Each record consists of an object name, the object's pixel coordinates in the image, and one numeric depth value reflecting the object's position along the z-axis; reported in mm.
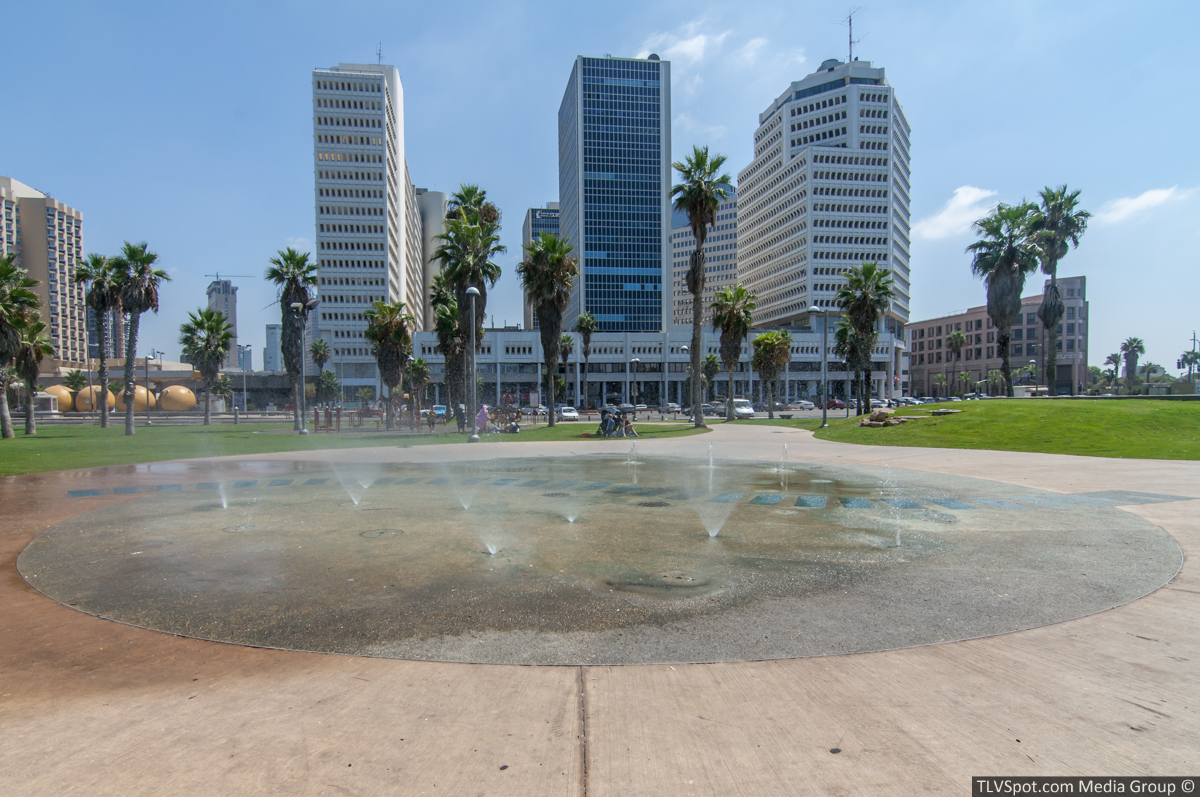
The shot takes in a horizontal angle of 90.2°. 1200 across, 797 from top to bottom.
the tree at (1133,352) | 117875
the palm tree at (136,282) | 37250
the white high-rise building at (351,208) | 107375
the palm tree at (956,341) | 106062
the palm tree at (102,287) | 37125
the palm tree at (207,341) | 48938
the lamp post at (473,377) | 25672
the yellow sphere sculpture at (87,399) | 74875
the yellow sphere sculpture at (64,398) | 81250
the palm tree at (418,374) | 75938
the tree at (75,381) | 83438
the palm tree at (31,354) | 34562
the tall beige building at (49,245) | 134500
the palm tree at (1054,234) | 43406
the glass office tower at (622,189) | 124312
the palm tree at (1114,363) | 123225
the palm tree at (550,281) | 35719
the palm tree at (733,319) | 48031
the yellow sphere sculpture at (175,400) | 79375
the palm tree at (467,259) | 33188
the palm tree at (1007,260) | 41344
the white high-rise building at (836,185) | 114500
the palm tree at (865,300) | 44281
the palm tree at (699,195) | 34812
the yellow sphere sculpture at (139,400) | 74938
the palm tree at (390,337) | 44188
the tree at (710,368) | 91481
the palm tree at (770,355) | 53969
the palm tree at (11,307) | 30109
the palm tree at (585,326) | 76000
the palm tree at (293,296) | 38812
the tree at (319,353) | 87812
